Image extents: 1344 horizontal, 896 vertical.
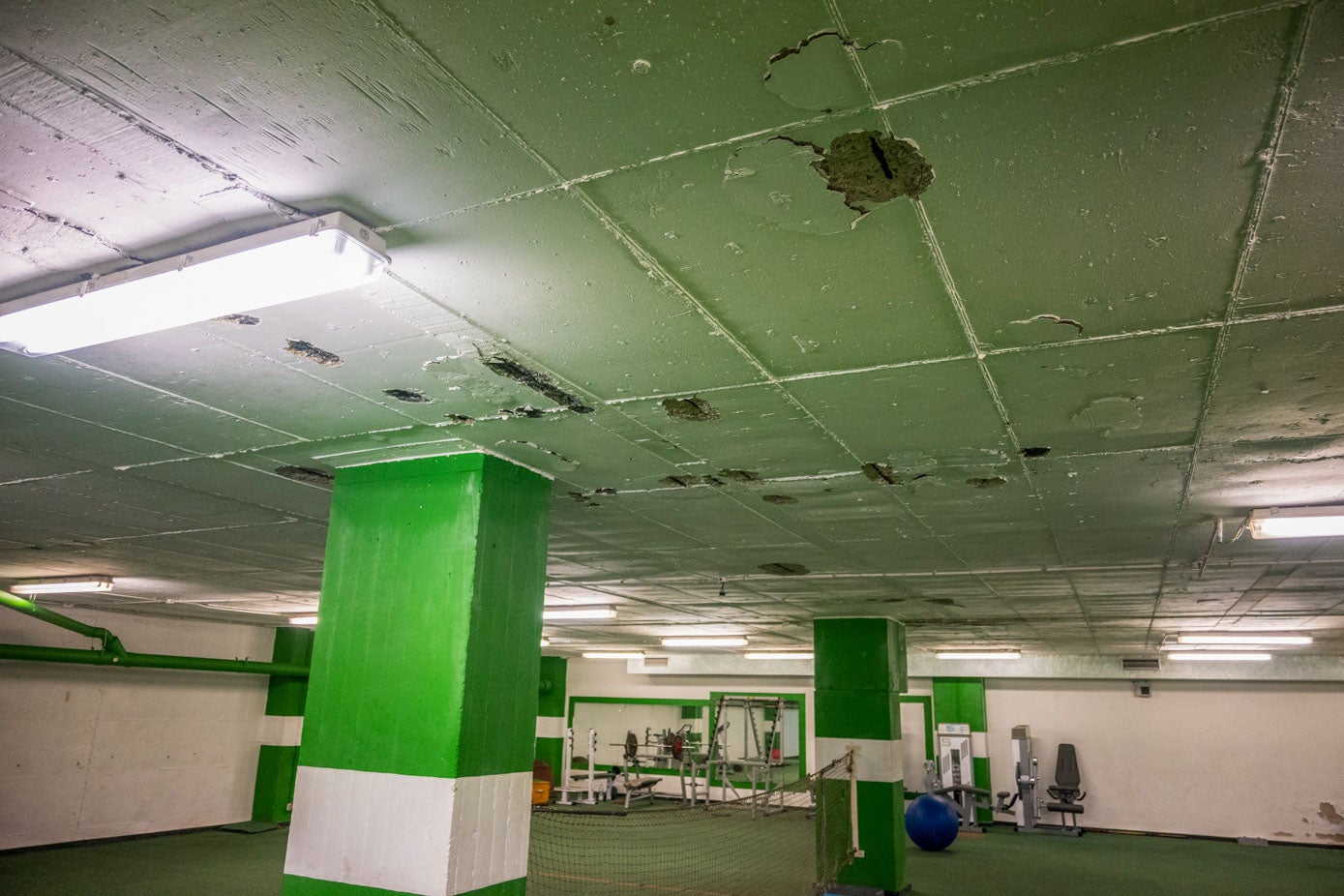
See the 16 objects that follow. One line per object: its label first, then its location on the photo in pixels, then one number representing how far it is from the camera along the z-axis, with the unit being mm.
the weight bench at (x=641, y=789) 17188
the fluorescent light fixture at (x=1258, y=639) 11445
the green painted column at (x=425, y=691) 3719
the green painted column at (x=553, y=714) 18109
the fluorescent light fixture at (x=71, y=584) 8766
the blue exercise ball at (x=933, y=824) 12209
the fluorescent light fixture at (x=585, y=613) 9430
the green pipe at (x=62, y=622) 8367
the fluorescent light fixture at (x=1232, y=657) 13438
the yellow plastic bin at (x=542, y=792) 15547
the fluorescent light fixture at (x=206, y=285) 2084
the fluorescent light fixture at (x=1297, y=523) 4465
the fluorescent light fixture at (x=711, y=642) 14219
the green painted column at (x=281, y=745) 13398
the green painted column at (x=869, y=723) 9156
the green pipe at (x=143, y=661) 10203
